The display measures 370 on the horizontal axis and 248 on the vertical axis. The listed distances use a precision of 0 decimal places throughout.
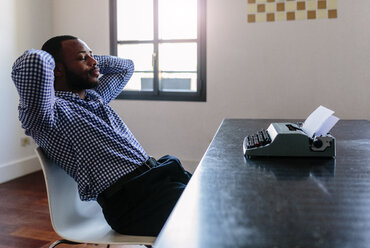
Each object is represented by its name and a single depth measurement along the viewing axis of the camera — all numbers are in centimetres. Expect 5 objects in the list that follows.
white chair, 120
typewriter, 119
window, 363
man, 122
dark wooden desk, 60
